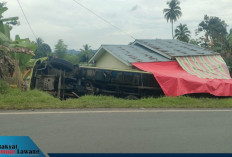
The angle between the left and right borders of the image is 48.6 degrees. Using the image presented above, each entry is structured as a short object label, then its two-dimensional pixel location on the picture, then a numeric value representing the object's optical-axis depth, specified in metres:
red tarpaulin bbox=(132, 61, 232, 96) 11.11
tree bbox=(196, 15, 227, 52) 45.28
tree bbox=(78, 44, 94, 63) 51.56
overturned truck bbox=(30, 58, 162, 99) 11.34
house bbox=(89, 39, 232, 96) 11.23
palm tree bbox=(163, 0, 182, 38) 50.80
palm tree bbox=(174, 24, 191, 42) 43.88
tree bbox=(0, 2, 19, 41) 10.57
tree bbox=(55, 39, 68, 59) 55.12
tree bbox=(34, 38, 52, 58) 45.38
